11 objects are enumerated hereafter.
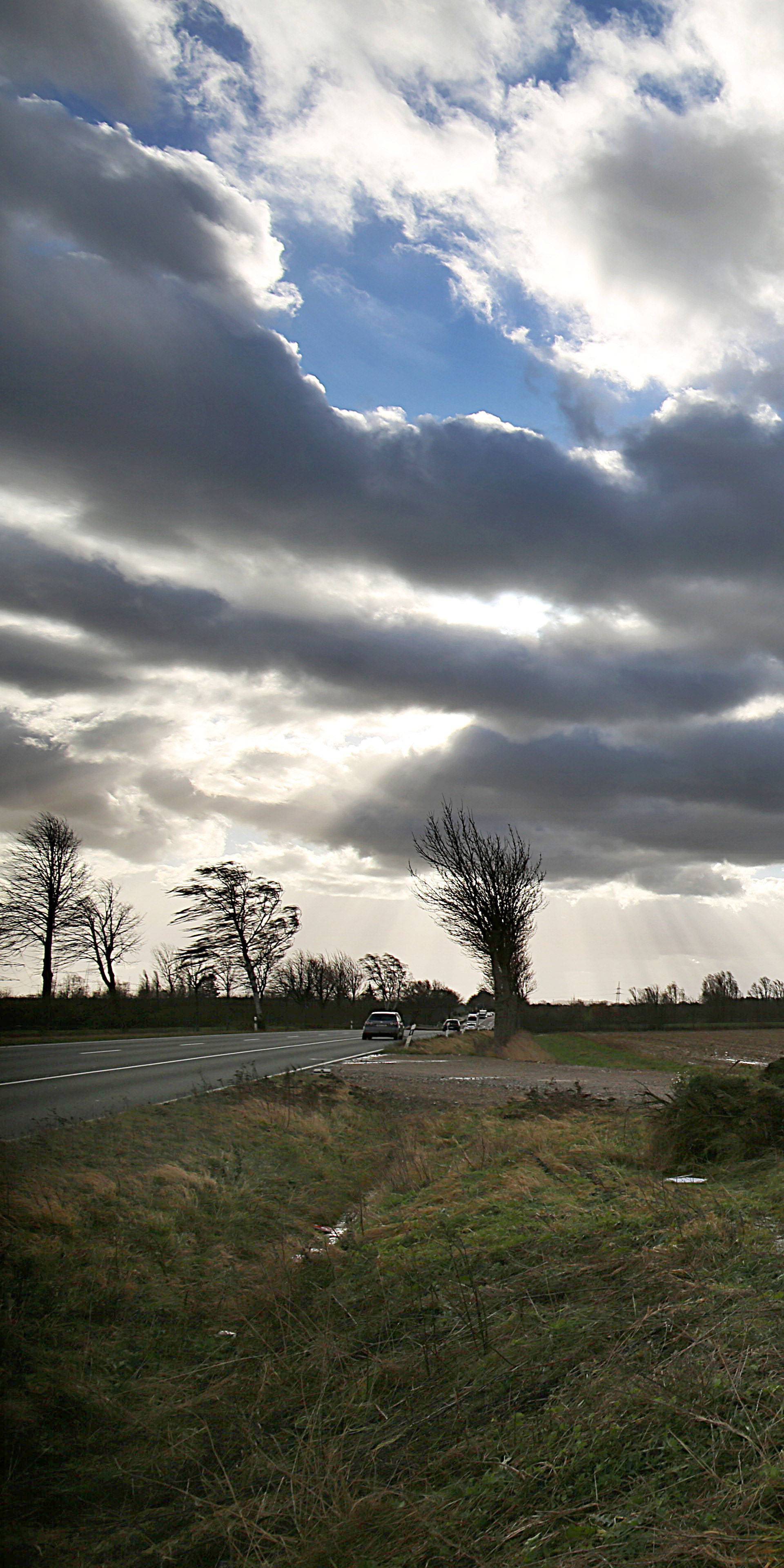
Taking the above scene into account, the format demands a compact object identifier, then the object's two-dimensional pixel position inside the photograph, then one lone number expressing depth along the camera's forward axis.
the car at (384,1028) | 45.53
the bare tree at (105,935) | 53.39
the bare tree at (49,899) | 49.06
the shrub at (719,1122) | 8.99
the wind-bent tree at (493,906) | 38.19
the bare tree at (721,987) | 94.75
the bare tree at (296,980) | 74.12
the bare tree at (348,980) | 90.38
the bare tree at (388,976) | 97.12
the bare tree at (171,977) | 65.88
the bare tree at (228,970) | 63.66
